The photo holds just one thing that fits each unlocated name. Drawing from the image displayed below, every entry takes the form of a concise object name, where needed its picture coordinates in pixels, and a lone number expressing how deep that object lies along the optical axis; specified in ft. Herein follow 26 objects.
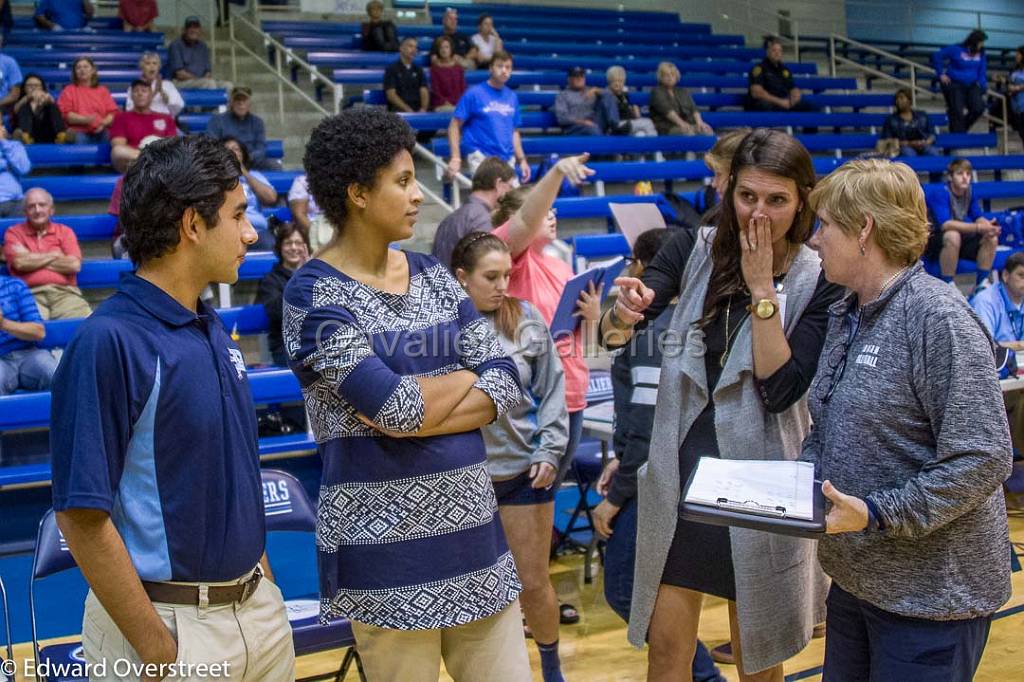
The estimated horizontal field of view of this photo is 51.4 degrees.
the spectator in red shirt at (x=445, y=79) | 32.63
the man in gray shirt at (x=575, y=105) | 33.01
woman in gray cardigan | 7.14
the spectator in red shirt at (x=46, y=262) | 19.75
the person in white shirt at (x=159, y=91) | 26.35
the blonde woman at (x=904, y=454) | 5.72
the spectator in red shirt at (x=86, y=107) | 26.68
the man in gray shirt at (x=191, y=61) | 30.96
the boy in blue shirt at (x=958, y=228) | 28.48
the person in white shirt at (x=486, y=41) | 35.97
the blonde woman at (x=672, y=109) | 34.09
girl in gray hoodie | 10.36
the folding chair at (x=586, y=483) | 15.08
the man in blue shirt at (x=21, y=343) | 17.49
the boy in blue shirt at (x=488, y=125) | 27.35
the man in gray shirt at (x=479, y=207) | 14.39
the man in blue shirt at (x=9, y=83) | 26.84
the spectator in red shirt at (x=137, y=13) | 33.88
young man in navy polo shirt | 5.23
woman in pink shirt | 10.97
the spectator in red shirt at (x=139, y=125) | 25.84
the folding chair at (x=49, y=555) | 9.48
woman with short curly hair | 6.04
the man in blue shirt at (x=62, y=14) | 32.76
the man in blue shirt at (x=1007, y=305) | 19.86
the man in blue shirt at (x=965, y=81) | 40.09
